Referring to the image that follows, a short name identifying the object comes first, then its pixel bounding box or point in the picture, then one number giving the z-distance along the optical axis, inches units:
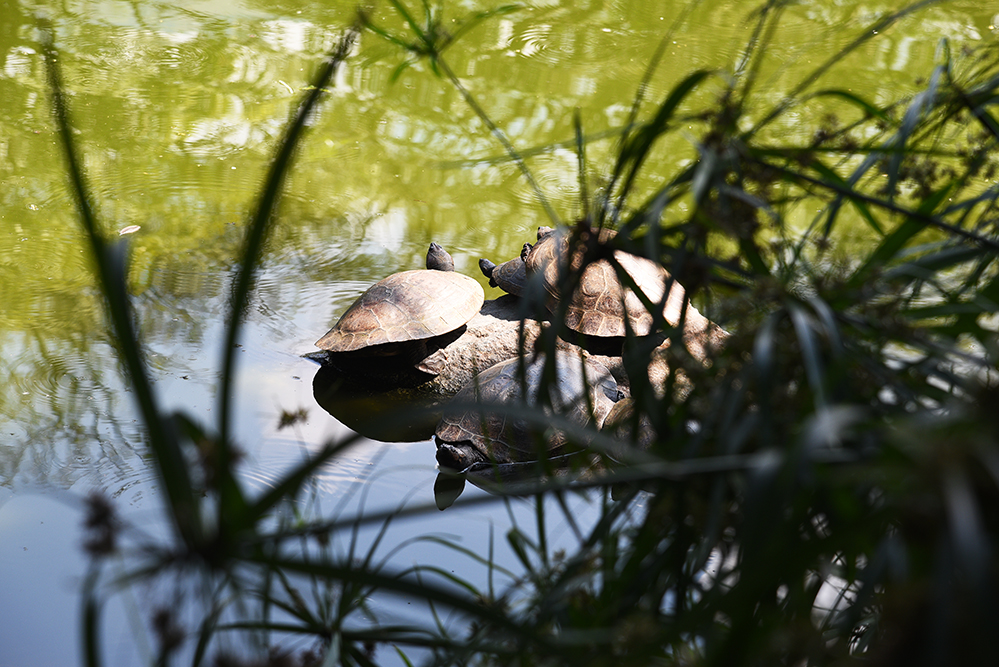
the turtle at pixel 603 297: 248.7
